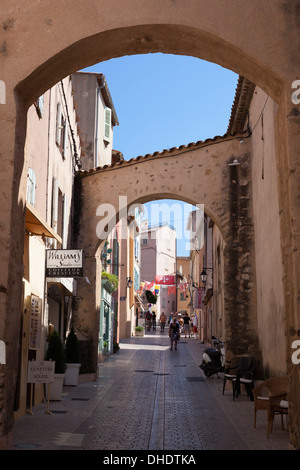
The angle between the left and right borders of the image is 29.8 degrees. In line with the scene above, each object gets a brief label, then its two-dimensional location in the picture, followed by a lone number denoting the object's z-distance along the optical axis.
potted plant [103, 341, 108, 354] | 21.41
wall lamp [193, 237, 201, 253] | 39.69
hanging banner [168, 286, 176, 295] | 65.43
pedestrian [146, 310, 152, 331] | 50.37
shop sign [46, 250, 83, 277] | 11.48
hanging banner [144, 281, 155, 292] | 51.73
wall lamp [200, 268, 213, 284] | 24.04
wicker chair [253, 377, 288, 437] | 8.15
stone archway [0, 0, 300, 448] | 6.48
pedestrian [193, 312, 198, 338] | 43.06
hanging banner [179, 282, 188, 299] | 53.38
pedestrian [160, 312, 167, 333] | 39.12
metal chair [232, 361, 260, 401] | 11.55
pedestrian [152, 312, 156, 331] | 50.09
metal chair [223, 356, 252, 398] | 12.27
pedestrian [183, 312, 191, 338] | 41.86
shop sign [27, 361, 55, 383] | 9.53
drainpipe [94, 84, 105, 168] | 22.70
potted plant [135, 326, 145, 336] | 38.97
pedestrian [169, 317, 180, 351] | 25.06
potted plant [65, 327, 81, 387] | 13.99
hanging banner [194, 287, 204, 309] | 35.31
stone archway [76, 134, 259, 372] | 14.23
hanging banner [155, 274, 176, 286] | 52.20
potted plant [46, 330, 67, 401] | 11.72
